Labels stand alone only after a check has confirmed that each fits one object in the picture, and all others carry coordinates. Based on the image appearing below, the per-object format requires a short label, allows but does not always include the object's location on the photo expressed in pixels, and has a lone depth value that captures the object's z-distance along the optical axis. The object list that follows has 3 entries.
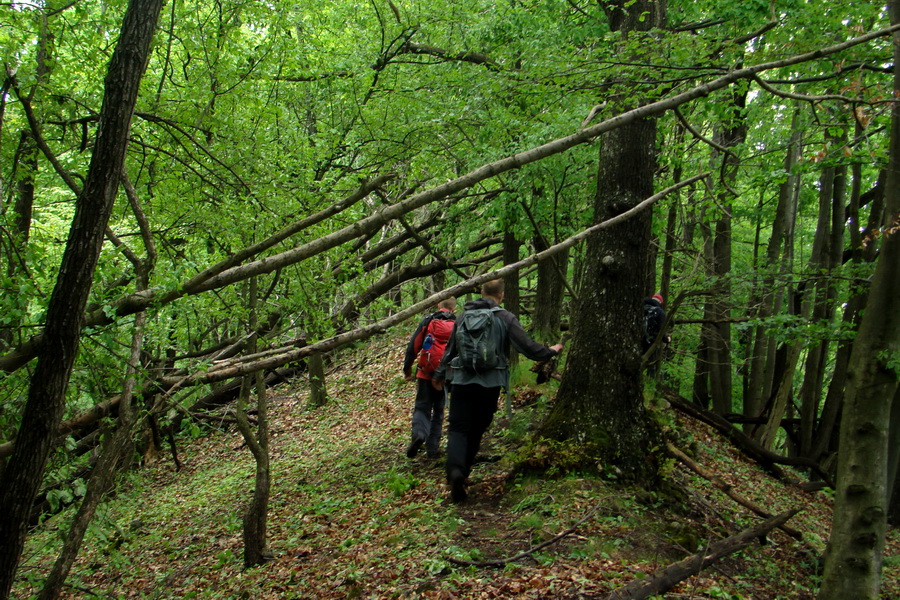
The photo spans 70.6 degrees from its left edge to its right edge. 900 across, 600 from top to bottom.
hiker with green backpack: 6.62
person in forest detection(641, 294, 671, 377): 10.12
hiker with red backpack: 8.48
